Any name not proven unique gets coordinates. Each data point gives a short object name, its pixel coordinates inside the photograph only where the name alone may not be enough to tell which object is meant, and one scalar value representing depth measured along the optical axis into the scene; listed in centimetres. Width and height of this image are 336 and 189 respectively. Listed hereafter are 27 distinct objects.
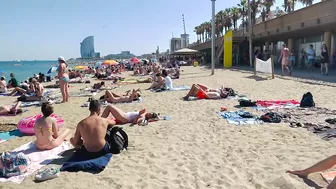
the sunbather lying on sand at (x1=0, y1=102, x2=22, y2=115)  849
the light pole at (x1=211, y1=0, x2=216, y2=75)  1870
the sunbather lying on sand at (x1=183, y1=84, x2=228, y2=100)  942
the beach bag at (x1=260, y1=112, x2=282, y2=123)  612
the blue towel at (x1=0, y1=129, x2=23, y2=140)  607
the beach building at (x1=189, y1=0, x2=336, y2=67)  1445
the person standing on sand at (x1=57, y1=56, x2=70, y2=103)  1038
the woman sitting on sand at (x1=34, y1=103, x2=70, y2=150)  477
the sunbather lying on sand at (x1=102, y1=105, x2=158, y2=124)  635
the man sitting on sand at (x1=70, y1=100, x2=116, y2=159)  432
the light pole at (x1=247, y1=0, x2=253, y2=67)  2374
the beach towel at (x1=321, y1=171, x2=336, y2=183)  336
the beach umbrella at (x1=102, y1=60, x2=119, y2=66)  3372
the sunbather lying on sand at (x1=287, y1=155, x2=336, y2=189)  320
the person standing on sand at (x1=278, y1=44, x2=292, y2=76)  1479
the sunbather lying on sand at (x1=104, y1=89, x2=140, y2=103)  977
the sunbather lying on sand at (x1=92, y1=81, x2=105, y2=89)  1450
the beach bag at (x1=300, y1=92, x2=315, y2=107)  733
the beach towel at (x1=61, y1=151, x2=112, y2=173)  401
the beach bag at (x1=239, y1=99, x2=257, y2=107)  789
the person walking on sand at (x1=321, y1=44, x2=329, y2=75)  1386
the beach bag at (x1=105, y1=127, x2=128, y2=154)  463
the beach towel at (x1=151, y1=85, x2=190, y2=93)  1227
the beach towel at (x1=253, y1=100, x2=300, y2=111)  751
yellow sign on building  2447
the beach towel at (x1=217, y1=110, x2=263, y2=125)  623
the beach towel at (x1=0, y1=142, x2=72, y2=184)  396
